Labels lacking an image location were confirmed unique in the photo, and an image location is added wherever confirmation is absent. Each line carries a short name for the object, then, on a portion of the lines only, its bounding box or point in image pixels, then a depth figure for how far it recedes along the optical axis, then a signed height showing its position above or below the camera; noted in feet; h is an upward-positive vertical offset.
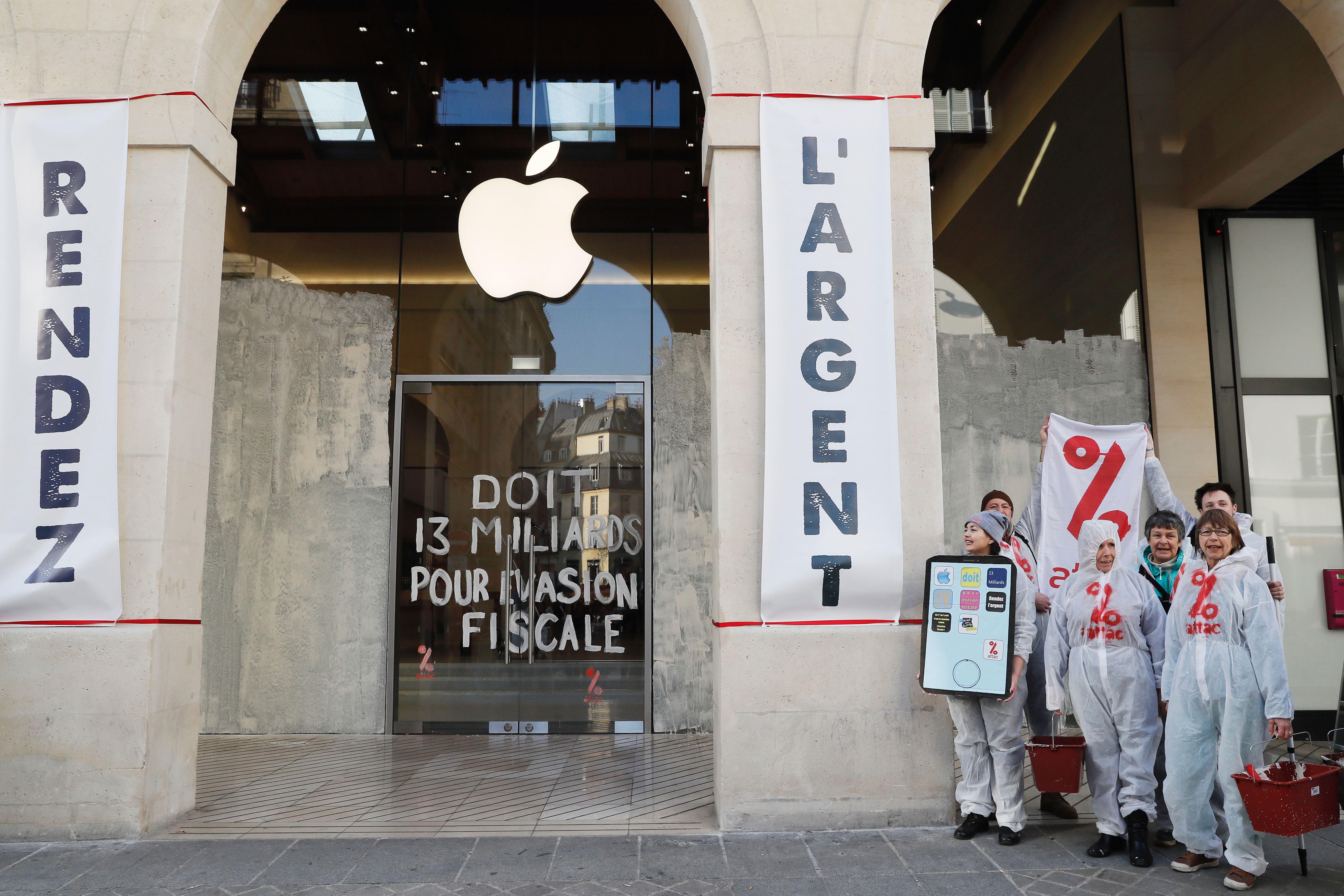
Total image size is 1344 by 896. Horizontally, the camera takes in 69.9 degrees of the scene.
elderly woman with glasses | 14.48 -2.27
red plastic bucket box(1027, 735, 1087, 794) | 16.72 -3.82
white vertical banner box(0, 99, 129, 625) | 17.93 +3.76
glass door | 28.25 -0.22
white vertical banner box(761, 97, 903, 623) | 18.10 +3.44
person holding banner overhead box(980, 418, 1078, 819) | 18.02 -2.34
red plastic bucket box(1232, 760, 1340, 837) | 13.48 -3.67
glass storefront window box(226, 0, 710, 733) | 28.35 +8.42
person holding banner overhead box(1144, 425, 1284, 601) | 16.17 +0.79
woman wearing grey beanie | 16.74 -3.64
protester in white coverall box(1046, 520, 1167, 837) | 16.01 -2.31
